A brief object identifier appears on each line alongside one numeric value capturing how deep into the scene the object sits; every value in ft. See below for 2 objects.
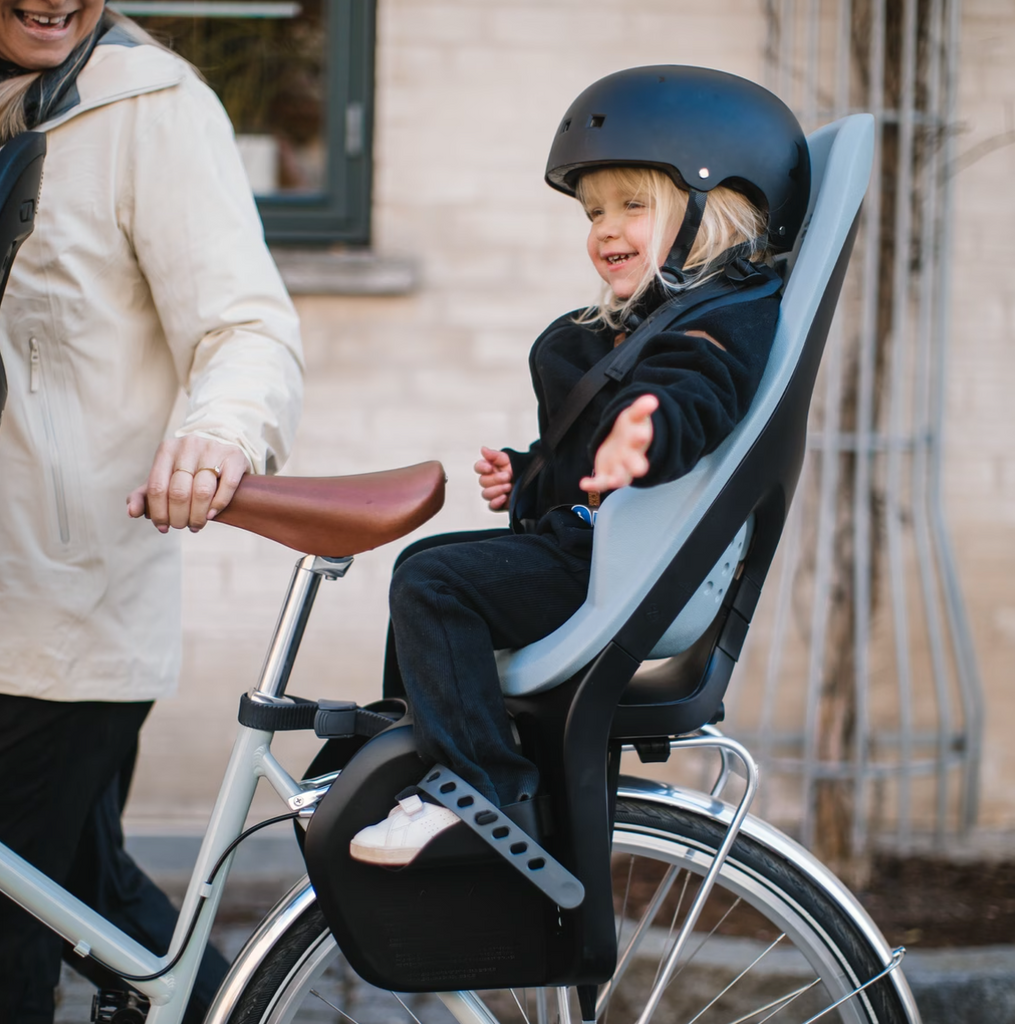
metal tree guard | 14.37
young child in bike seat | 9.08
